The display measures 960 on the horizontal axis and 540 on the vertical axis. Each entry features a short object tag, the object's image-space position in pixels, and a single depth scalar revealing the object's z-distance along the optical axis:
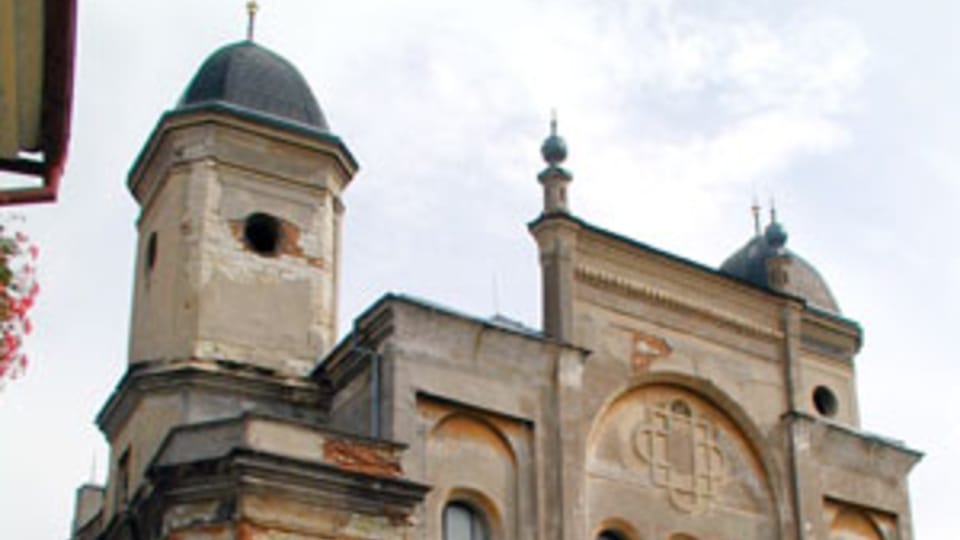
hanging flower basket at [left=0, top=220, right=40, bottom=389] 10.78
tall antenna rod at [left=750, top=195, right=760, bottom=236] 36.23
